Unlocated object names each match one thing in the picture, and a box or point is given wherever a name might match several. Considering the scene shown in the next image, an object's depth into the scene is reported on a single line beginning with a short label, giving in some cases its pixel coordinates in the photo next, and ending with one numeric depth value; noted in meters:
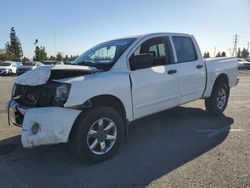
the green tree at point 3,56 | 42.69
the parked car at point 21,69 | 19.38
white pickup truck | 2.77
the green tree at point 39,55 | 45.75
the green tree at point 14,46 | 50.00
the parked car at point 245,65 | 26.80
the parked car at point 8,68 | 19.78
